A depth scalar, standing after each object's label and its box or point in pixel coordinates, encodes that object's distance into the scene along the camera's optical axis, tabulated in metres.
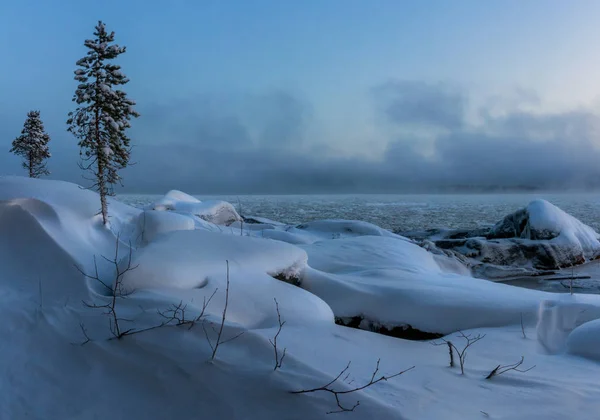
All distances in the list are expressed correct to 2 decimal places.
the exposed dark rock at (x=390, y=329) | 8.05
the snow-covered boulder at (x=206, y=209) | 24.28
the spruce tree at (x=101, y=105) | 11.76
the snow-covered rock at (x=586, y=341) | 6.02
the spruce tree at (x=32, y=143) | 25.86
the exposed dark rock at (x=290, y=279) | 8.58
